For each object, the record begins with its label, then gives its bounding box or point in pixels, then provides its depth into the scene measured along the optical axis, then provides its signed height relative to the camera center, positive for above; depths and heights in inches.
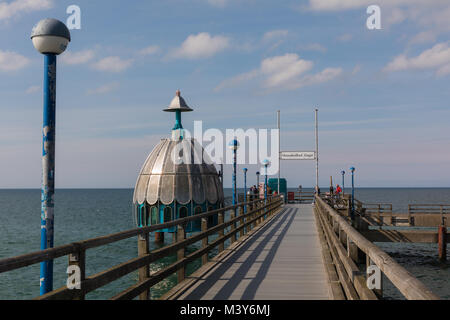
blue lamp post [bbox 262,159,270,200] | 1641.2 +49.4
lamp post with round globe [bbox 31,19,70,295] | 229.1 +38.0
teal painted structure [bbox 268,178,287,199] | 2000.5 -38.7
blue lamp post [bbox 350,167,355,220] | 1570.4 -130.8
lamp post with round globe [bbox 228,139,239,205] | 1000.2 +68.3
